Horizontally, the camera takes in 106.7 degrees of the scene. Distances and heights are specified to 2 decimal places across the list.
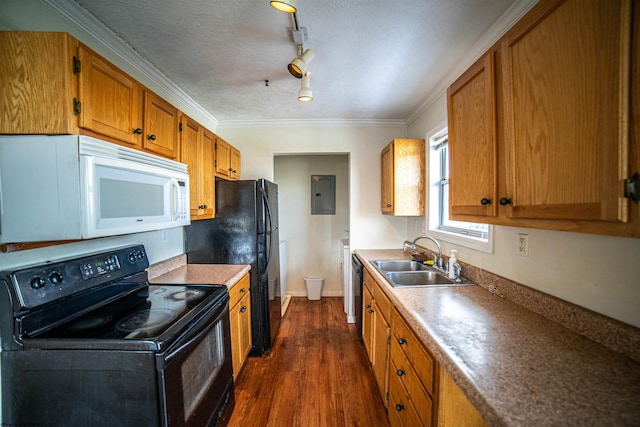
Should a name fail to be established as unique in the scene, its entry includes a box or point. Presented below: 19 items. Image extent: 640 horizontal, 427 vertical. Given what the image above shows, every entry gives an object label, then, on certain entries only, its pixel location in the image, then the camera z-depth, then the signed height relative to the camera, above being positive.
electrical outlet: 1.22 -0.19
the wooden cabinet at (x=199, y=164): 1.78 +0.39
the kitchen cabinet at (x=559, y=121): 0.57 +0.27
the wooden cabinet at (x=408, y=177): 2.41 +0.33
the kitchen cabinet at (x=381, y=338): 1.57 -0.93
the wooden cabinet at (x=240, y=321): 1.82 -0.90
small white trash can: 3.69 -1.17
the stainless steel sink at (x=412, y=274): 1.76 -0.52
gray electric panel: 3.89 +0.27
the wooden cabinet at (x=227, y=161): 2.31 +0.54
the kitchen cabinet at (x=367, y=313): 2.01 -0.93
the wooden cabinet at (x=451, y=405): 0.86 -0.73
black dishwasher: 2.40 -0.84
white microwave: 0.91 +0.10
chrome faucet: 1.86 -0.42
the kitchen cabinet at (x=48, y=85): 0.91 +0.51
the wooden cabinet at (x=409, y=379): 0.98 -0.81
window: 2.14 +0.20
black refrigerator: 2.18 -0.23
